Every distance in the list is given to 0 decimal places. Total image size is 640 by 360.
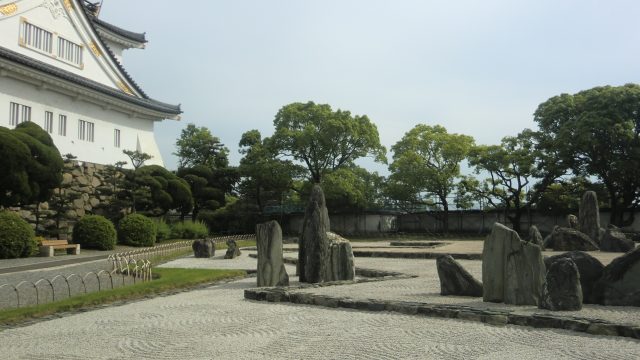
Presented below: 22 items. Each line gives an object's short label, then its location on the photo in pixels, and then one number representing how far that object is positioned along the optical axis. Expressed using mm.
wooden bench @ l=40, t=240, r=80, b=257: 21516
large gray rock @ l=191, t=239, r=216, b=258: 23466
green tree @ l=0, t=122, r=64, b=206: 21328
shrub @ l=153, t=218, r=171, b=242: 31219
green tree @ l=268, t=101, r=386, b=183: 38500
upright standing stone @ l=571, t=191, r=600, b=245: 24141
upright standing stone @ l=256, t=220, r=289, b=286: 12477
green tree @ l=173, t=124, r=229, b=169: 46406
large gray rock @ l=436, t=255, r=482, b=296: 10727
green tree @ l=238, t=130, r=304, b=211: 38875
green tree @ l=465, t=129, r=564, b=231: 35219
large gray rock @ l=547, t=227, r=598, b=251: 22078
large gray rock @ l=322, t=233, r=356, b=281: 13461
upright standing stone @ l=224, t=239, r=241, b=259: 22812
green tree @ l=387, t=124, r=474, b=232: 39062
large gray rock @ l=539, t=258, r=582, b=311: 8553
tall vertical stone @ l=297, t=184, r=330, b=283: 13156
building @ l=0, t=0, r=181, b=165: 27594
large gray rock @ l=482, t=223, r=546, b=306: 9297
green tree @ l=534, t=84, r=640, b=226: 30844
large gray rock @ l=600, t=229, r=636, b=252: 21109
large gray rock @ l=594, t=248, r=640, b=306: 9219
